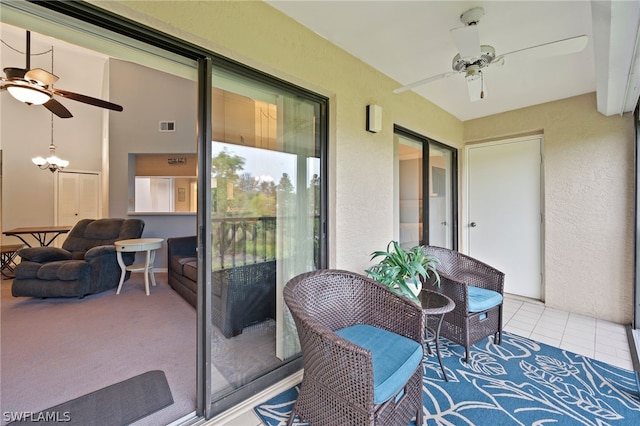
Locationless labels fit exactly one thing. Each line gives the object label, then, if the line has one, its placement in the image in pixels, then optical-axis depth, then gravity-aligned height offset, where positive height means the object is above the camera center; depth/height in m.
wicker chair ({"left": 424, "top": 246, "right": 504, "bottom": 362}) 2.20 -0.78
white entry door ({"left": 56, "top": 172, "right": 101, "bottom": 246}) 6.63 +0.38
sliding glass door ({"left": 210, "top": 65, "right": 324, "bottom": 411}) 1.71 -0.02
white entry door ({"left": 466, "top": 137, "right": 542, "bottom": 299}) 3.62 +0.06
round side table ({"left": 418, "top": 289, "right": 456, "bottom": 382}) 1.80 -0.67
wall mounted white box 2.45 +0.89
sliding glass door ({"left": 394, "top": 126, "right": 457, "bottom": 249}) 3.30 +0.31
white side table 3.94 -0.55
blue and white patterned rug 1.59 -1.22
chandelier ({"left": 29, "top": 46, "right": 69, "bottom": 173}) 5.91 +1.15
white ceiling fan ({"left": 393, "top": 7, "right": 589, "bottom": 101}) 1.65 +1.16
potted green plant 1.93 -0.44
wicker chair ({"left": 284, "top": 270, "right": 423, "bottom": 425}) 1.19 -0.74
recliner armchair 3.66 -0.80
